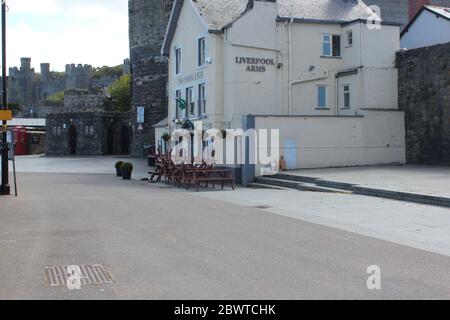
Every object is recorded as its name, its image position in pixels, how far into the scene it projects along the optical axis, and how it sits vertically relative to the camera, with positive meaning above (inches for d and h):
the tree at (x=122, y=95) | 2979.1 +238.6
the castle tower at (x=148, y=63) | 2010.3 +265.7
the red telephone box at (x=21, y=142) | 2638.5 +13.3
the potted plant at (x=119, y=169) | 1296.8 -52.0
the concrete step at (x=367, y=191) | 641.6 -59.0
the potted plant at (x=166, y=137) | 1305.6 +14.1
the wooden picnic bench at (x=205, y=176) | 976.9 -54.3
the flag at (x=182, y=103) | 1373.0 +88.5
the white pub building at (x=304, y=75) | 1136.8 +133.0
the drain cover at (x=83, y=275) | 306.0 -67.4
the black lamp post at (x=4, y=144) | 808.3 +1.7
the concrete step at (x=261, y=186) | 956.0 -68.5
